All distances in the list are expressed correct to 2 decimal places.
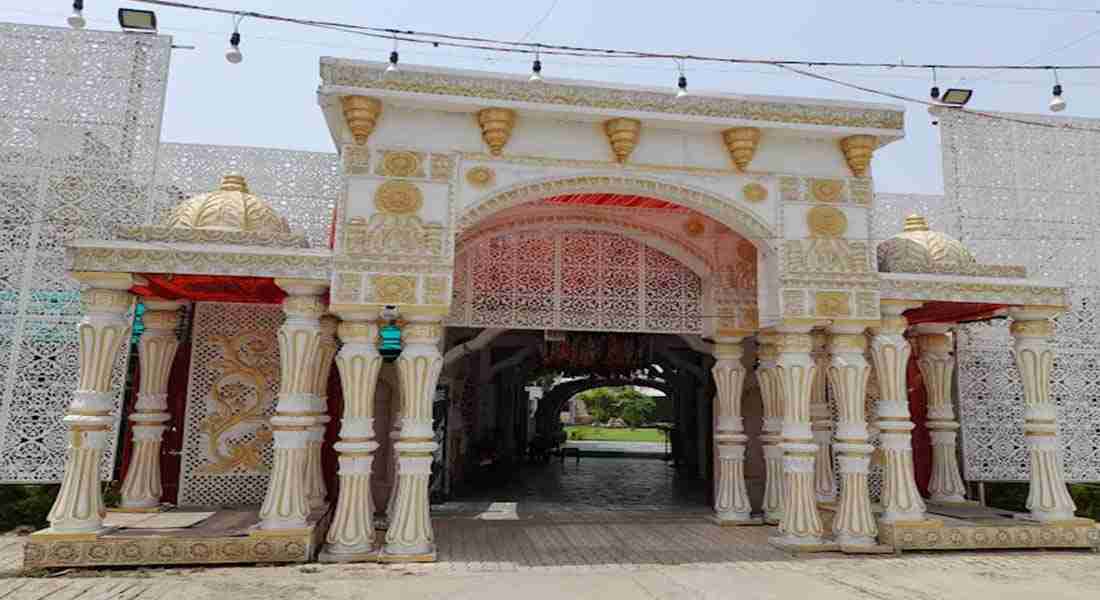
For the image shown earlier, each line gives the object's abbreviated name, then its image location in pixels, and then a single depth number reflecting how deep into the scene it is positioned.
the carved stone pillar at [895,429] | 5.52
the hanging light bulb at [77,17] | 4.77
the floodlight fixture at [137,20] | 6.24
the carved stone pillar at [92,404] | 4.68
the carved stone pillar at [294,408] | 4.89
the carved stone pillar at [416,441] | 4.91
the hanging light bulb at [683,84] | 5.32
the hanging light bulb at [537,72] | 5.23
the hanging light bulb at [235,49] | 4.88
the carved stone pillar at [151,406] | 5.86
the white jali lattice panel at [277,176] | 6.68
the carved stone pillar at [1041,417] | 5.77
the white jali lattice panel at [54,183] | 5.75
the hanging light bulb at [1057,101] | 5.67
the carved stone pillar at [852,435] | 5.44
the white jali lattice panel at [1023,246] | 7.07
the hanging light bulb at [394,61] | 5.02
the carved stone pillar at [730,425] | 6.70
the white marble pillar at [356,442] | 4.90
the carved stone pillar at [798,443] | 5.54
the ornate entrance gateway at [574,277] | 4.95
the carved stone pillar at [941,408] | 7.00
